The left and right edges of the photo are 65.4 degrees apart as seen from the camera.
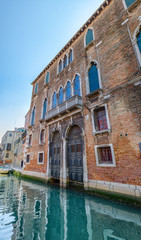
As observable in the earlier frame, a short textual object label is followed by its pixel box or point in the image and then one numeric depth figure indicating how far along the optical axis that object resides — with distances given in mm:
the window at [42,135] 13179
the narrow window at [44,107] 14289
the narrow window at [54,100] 12776
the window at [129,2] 7432
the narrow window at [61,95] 11920
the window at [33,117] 16222
